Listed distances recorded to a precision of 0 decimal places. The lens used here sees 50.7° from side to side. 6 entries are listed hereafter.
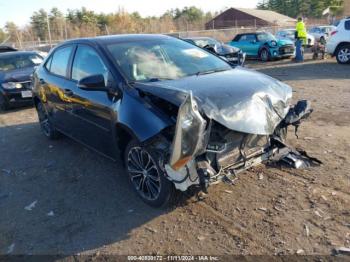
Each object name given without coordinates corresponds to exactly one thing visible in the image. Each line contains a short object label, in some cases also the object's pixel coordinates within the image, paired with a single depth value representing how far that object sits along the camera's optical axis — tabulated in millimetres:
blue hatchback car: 17734
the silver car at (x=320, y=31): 26828
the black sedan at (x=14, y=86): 9945
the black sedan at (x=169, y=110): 3510
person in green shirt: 16156
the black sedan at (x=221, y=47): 15680
